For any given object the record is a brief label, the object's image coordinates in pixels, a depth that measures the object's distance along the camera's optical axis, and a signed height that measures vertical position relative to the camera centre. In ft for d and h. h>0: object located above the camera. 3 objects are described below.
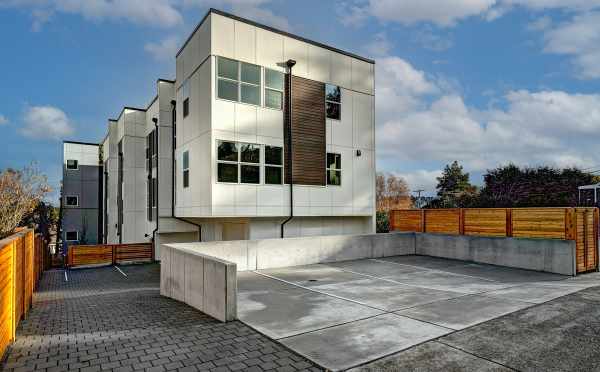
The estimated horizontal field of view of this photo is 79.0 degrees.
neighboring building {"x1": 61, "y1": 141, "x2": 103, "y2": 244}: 108.99 -1.32
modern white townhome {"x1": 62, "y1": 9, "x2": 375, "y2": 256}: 44.62 +7.20
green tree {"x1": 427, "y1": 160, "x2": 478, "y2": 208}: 173.88 +3.75
